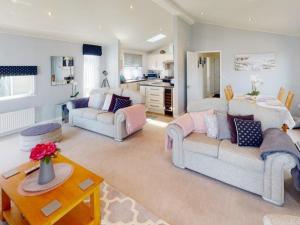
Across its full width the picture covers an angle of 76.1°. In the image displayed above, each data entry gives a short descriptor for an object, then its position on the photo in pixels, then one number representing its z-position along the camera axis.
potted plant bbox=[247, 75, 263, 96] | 4.68
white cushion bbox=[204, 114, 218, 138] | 2.90
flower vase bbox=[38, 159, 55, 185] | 1.88
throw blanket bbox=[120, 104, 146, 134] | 4.16
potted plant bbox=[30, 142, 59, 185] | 1.83
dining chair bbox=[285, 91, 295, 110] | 3.98
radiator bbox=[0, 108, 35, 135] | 4.35
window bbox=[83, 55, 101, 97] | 6.46
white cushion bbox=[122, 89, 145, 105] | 4.71
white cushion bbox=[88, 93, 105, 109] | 5.02
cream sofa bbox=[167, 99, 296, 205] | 2.18
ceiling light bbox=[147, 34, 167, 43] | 7.32
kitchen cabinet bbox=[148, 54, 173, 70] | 8.55
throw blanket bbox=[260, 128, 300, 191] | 2.07
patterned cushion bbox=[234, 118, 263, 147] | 2.55
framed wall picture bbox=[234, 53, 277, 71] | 5.48
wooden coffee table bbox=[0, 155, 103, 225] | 1.56
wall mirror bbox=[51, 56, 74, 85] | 5.36
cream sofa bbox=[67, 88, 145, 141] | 4.13
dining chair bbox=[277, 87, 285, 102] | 4.58
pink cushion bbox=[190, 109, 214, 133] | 3.11
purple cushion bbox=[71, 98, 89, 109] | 5.07
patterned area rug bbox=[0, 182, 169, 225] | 1.98
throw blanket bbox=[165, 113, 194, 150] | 2.95
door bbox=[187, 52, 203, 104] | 5.90
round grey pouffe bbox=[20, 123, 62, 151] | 3.68
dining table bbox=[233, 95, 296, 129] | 3.23
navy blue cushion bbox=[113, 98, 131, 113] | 4.48
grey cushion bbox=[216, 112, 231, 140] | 2.84
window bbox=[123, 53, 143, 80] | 7.98
